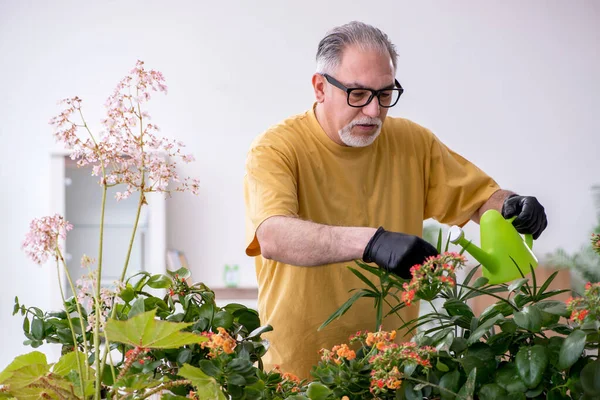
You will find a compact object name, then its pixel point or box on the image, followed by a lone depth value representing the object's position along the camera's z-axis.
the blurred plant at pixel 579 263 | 4.68
